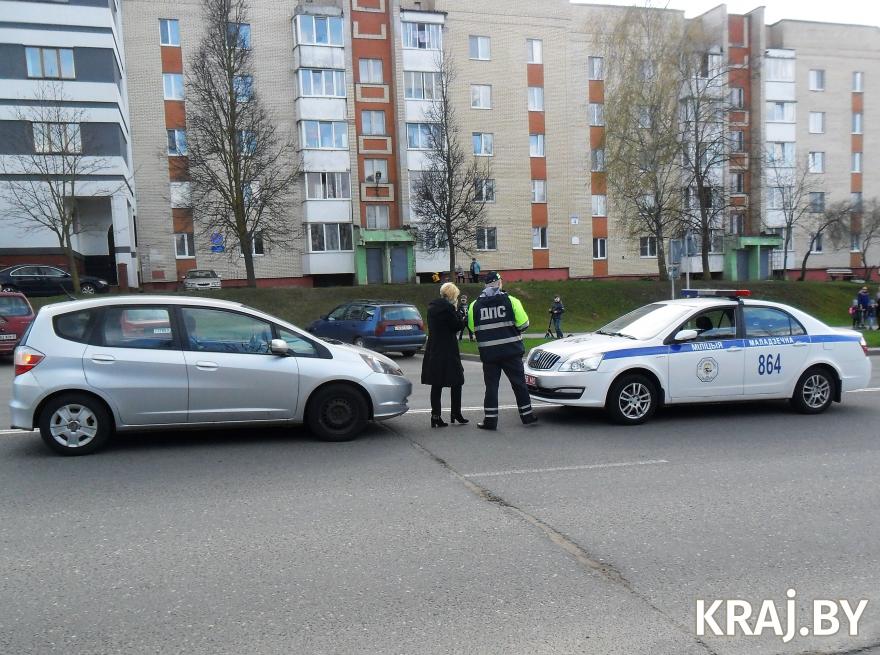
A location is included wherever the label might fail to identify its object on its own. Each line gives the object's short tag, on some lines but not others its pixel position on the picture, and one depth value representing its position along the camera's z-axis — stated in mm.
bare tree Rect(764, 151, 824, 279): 48656
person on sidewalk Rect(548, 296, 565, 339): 25859
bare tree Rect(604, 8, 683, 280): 36312
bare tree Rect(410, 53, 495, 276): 37406
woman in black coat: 8852
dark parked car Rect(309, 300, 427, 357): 19969
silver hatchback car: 7355
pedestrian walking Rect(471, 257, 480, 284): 39100
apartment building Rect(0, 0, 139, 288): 35031
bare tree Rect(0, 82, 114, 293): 32250
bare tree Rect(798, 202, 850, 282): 49625
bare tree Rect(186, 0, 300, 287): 34438
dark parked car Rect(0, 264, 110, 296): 31625
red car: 18906
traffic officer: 8766
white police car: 8875
